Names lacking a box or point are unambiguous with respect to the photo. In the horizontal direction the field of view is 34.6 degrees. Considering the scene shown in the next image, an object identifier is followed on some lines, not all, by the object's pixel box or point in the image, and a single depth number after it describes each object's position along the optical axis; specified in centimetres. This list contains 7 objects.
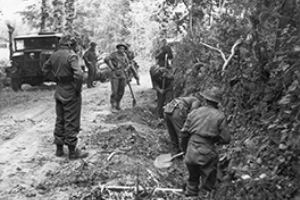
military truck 1895
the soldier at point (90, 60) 1847
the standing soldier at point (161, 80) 1105
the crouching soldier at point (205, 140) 592
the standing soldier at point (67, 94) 789
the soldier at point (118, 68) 1234
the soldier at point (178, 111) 775
